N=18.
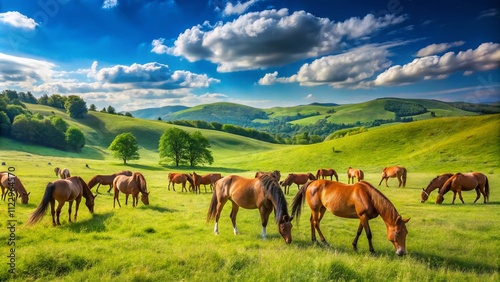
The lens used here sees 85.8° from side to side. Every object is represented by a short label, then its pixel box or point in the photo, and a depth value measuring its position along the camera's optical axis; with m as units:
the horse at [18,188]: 14.56
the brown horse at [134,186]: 15.38
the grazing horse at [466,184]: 18.33
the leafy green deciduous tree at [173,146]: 59.88
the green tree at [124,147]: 57.85
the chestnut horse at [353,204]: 7.76
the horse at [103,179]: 21.83
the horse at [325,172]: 33.94
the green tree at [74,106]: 110.31
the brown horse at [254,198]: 8.74
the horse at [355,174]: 31.08
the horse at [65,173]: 25.95
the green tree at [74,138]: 73.88
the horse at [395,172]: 28.20
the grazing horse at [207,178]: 26.62
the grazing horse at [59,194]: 9.72
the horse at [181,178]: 26.31
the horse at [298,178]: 27.31
